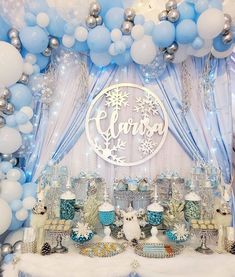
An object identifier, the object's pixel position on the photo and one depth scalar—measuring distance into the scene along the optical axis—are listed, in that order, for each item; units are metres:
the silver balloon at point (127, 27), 2.83
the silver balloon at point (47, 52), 2.98
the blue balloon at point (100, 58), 2.96
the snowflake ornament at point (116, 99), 3.22
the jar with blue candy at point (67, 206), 2.78
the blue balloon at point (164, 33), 2.75
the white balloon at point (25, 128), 2.88
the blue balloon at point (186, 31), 2.74
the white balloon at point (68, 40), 2.87
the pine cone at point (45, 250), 2.62
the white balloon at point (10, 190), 2.82
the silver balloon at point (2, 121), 2.79
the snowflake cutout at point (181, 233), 2.75
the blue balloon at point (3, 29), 2.81
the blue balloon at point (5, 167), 2.90
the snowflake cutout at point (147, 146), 3.20
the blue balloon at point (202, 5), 2.72
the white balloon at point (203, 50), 2.90
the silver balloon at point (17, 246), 2.86
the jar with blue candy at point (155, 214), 2.81
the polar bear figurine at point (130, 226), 2.81
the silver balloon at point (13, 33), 2.86
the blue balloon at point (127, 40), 2.86
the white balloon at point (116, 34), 2.82
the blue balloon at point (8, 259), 2.71
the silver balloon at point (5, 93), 2.76
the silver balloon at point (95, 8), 2.80
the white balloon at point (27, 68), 2.89
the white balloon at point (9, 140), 2.78
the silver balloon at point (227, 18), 2.80
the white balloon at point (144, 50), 2.79
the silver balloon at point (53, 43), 2.95
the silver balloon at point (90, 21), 2.80
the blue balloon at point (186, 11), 2.78
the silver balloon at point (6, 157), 2.95
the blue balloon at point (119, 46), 2.82
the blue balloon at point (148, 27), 2.82
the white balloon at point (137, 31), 2.79
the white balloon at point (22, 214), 2.89
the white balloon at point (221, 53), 3.04
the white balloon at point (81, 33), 2.81
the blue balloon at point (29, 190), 2.95
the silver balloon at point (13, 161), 2.98
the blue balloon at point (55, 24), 2.79
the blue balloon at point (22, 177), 3.00
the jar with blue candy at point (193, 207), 2.82
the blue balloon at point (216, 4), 2.74
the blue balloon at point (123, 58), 2.97
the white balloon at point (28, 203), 2.90
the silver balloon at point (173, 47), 2.90
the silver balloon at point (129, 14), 2.84
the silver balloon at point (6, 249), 2.86
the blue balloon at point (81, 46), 2.93
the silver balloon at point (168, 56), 2.95
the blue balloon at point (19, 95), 2.83
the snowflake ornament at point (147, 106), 3.22
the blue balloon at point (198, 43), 2.81
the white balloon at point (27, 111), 2.85
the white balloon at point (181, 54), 2.93
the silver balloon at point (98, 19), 2.84
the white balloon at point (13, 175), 2.89
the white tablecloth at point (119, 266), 2.44
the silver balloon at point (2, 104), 2.74
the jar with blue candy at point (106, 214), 2.80
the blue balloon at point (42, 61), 3.01
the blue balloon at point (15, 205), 2.86
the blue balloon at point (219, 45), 2.90
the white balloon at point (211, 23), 2.65
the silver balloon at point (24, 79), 2.90
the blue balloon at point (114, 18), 2.81
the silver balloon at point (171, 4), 2.79
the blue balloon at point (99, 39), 2.79
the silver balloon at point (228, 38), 2.84
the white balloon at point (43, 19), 2.75
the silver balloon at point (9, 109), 2.78
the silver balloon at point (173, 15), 2.77
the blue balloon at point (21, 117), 2.82
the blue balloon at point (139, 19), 2.82
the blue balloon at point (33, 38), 2.78
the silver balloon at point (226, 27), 2.79
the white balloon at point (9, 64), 2.67
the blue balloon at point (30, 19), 2.77
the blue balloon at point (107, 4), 2.83
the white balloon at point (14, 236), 2.97
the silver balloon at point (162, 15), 2.81
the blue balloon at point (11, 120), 2.82
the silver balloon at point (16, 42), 2.85
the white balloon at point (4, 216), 2.69
